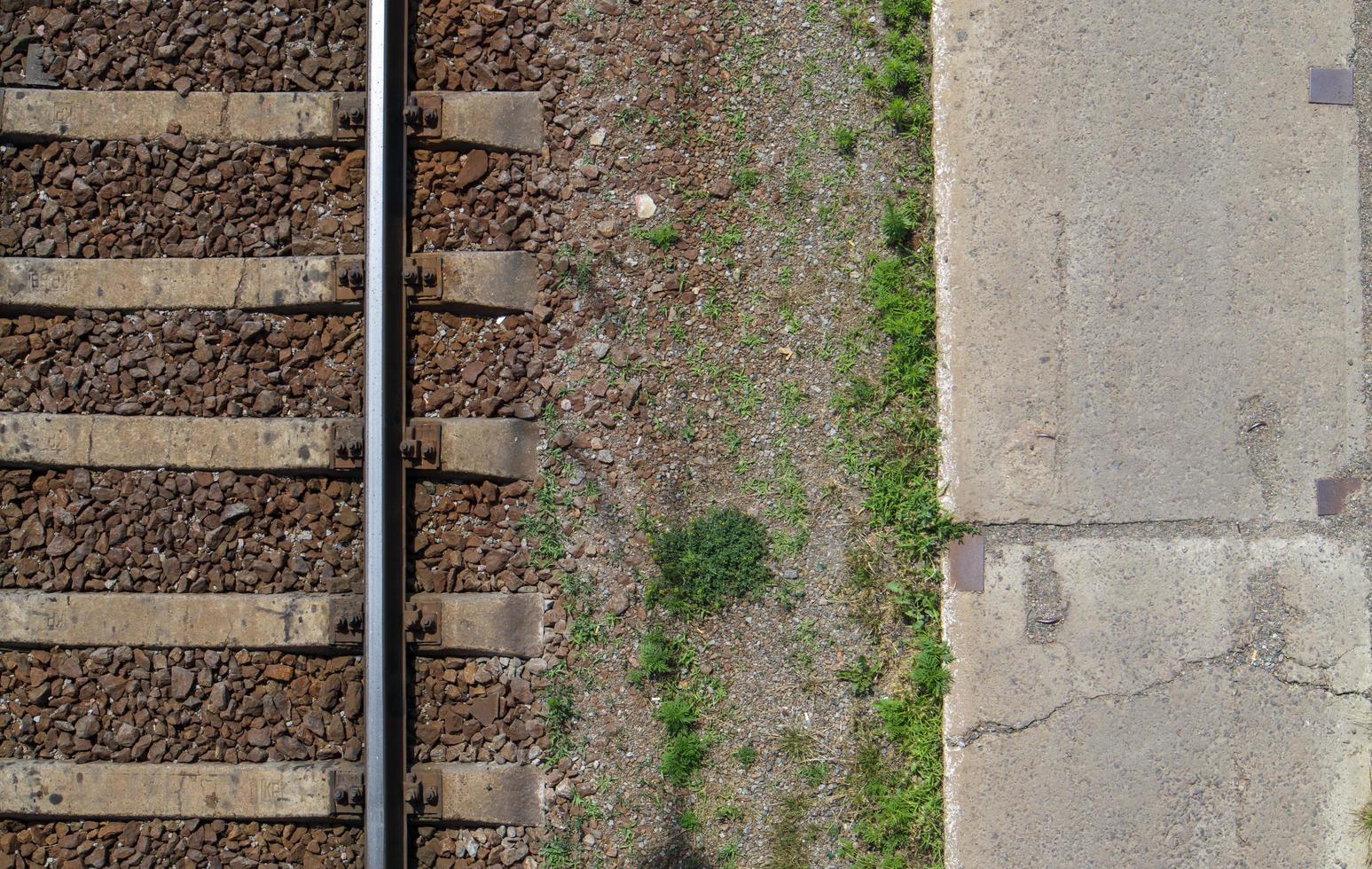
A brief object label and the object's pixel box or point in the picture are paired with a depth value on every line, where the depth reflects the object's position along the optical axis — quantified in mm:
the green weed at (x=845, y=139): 3932
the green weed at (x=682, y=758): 3771
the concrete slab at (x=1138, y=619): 3873
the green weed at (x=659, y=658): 3795
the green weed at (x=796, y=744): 3822
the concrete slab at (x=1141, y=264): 3928
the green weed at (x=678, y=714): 3777
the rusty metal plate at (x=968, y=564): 3906
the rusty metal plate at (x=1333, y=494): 3939
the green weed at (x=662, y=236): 3893
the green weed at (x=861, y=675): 3844
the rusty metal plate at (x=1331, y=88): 3988
